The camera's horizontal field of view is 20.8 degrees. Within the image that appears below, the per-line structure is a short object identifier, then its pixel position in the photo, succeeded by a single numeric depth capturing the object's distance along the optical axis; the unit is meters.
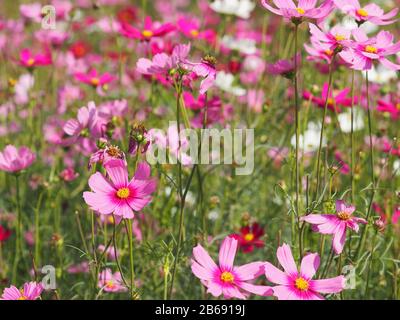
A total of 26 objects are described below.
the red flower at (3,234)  1.33
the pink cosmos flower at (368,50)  1.09
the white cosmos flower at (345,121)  1.59
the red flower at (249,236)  1.32
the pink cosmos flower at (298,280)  1.05
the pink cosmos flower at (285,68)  1.17
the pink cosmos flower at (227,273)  1.05
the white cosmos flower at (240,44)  1.69
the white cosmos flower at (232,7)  1.63
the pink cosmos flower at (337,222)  1.06
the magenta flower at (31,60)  1.50
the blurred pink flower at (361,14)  1.16
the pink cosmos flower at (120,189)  1.06
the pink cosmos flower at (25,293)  1.09
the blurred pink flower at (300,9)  1.07
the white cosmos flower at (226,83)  1.57
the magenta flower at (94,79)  1.46
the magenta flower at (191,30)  1.46
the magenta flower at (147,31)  1.33
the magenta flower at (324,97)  1.37
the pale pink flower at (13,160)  1.26
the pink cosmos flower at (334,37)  1.08
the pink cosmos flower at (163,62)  1.17
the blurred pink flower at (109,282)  1.23
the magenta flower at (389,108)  1.37
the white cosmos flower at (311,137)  1.55
